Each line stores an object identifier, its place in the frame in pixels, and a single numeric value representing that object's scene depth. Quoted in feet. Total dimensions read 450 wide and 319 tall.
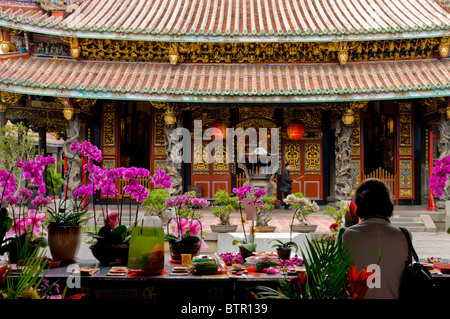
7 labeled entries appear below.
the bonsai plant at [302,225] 31.01
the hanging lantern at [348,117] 38.81
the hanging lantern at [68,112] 38.01
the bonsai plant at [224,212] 31.78
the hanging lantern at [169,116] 38.83
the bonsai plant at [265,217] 31.65
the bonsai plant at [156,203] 31.42
